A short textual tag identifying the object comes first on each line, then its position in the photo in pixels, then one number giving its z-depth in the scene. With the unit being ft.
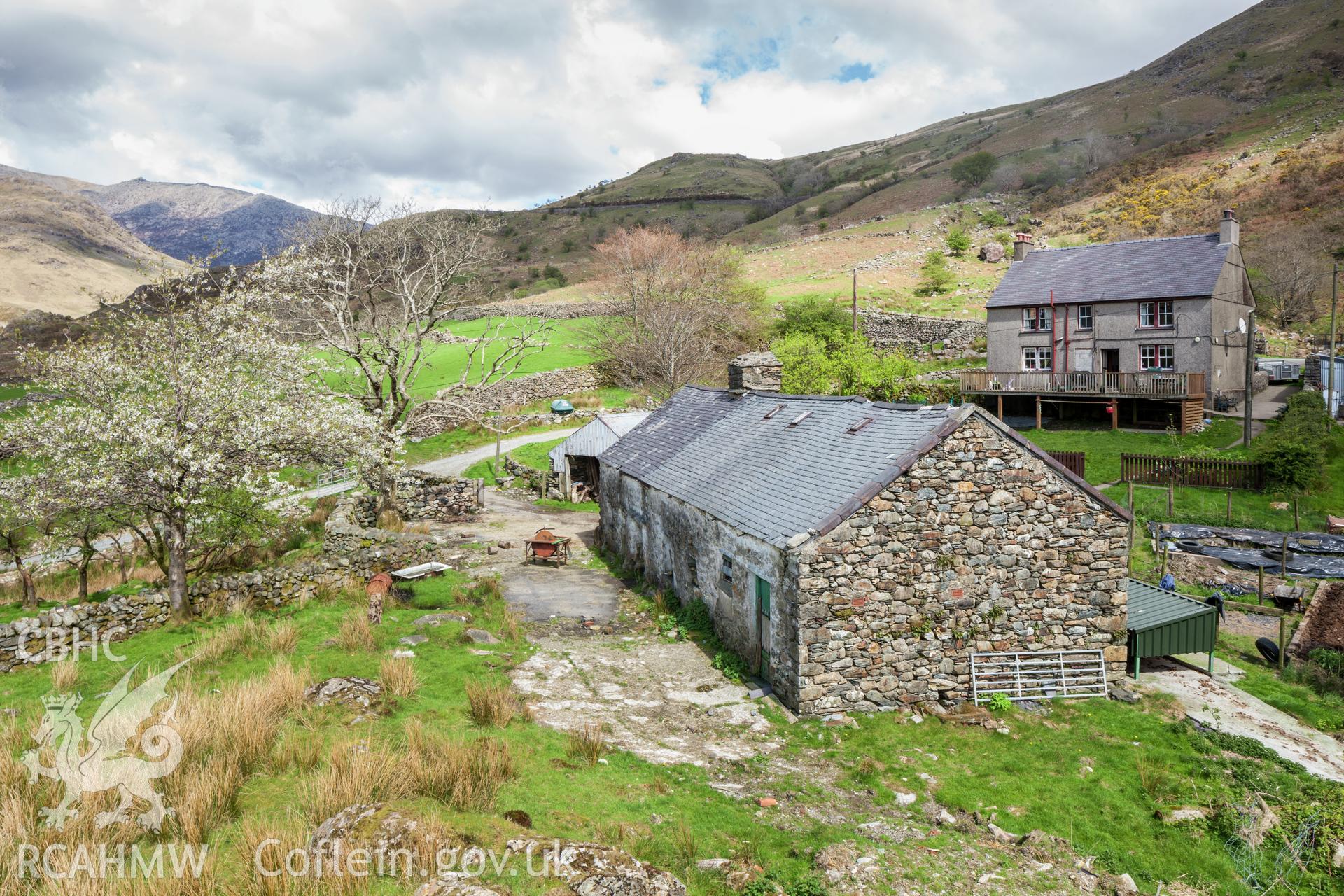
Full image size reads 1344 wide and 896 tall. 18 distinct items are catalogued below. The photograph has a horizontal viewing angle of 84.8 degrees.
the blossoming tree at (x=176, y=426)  43.16
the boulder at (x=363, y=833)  19.81
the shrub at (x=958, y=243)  231.30
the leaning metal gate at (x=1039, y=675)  41.68
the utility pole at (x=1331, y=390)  106.93
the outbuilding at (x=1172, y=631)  44.24
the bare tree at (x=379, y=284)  82.38
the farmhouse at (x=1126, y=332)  118.21
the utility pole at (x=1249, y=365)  96.73
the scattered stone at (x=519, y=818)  24.28
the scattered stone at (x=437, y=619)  50.62
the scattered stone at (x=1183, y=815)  30.58
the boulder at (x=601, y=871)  19.98
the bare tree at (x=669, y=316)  150.92
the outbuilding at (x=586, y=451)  98.78
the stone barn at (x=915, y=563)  39.14
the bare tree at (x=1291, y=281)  178.40
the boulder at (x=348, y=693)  33.83
